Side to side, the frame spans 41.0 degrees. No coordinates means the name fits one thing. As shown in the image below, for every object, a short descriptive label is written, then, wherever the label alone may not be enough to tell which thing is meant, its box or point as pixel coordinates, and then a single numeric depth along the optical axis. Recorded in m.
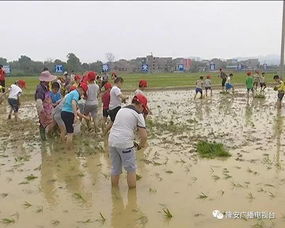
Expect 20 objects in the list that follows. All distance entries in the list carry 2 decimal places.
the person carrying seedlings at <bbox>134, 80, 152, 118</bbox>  8.07
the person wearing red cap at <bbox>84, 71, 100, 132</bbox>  9.43
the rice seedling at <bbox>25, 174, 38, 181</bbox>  6.71
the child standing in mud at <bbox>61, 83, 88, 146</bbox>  8.15
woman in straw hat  9.09
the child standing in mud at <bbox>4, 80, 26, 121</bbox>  12.27
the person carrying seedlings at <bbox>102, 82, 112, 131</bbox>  9.95
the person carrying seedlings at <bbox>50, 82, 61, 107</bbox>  9.45
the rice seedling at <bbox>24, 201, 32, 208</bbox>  5.45
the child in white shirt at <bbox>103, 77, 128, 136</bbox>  9.13
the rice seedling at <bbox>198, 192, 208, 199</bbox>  5.63
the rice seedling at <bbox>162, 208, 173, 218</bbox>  5.01
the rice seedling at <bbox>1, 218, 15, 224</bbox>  4.94
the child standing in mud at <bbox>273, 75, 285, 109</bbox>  15.47
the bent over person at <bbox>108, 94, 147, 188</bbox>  5.77
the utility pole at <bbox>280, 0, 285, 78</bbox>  25.02
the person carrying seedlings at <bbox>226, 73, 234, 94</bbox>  24.25
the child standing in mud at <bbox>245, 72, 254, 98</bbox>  21.06
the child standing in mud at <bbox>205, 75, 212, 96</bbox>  21.77
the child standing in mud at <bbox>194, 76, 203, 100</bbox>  20.52
